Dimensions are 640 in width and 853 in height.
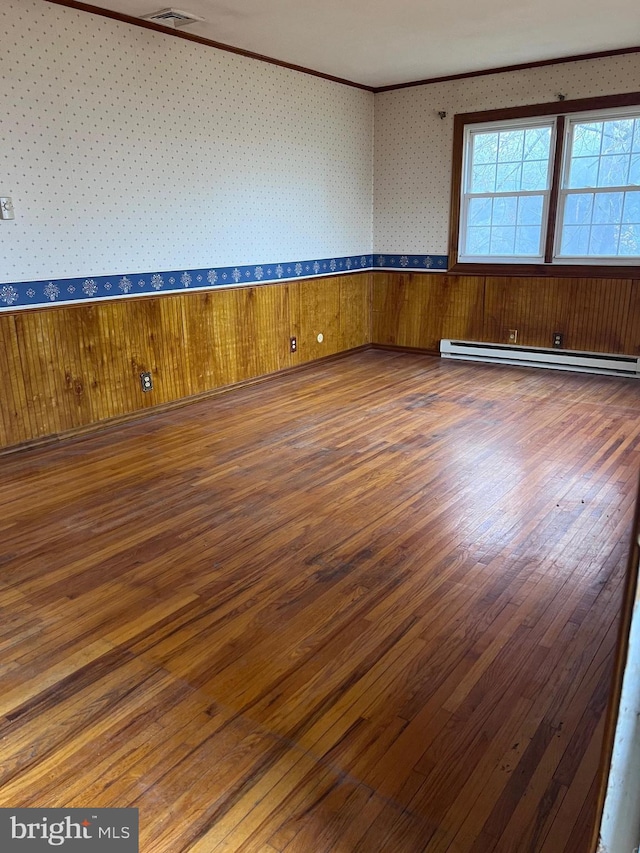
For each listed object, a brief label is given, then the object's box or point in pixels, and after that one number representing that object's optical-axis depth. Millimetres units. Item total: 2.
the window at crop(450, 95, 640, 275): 5707
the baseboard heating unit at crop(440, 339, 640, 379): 5945
